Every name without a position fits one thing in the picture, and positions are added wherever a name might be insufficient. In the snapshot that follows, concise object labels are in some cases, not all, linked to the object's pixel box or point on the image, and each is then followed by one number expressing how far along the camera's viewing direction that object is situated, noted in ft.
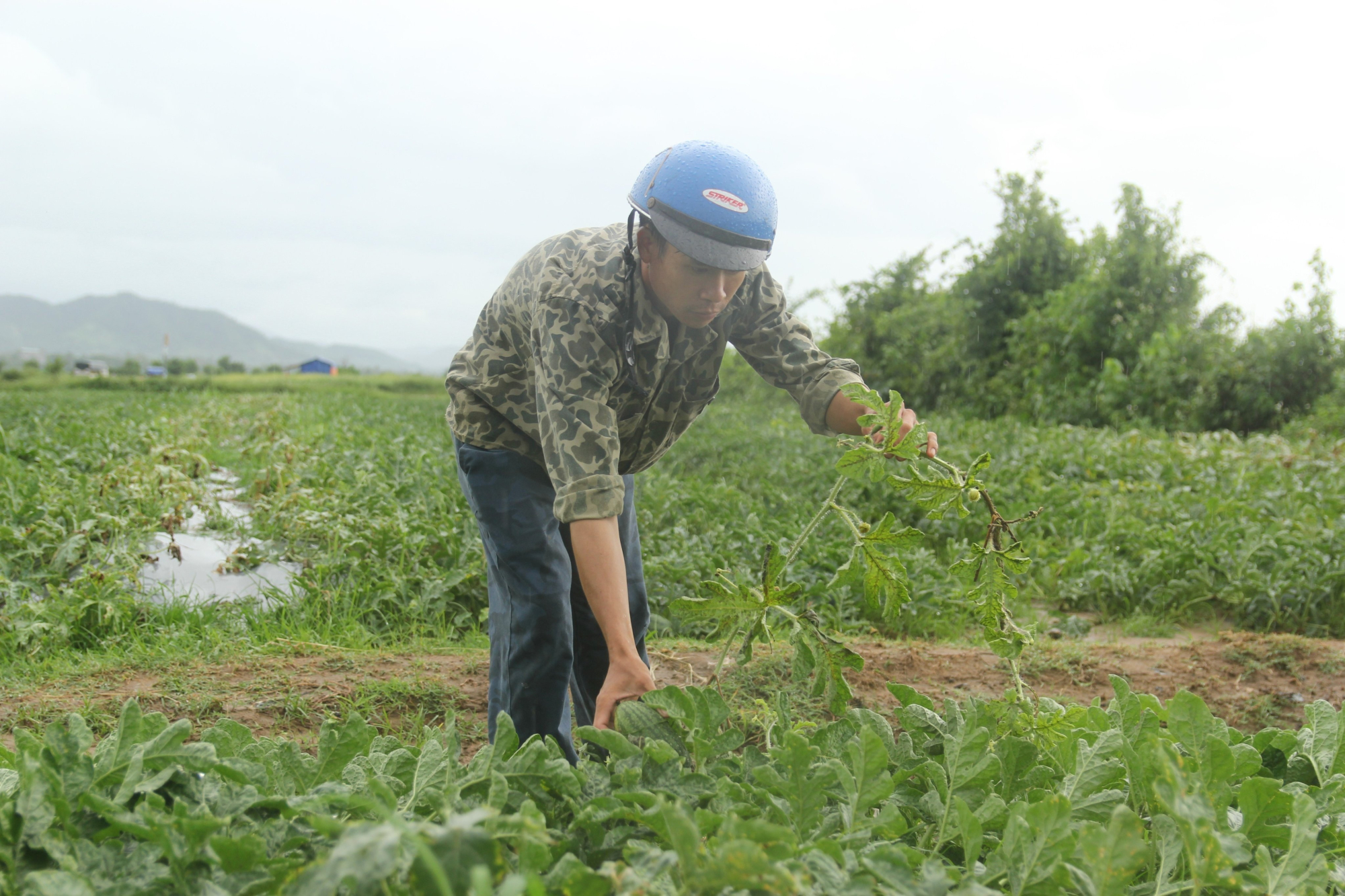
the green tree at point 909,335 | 60.39
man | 6.58
